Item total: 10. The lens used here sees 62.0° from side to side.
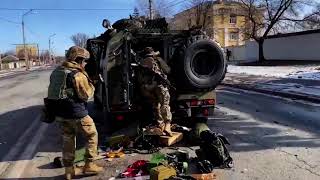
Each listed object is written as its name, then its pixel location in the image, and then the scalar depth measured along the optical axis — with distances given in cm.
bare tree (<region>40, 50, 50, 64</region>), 9178
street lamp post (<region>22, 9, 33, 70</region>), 4318
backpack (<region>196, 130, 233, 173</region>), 361
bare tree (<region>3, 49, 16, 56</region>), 10131
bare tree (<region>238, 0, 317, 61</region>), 2726
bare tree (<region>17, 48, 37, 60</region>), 8363
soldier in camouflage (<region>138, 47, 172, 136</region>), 455
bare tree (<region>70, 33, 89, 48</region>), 6905
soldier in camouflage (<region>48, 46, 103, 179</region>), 334
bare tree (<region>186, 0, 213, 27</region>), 3345
